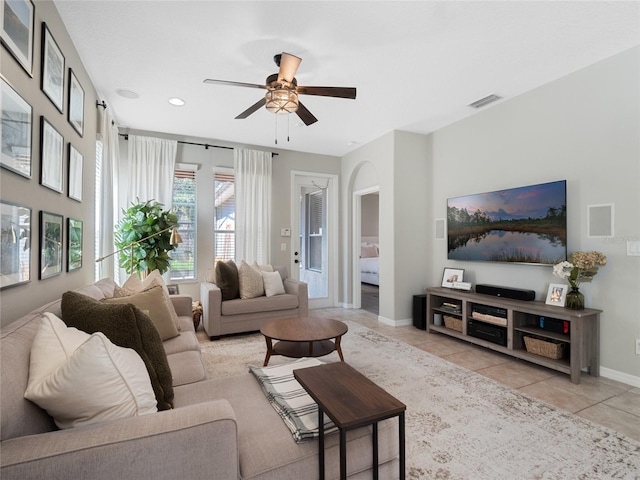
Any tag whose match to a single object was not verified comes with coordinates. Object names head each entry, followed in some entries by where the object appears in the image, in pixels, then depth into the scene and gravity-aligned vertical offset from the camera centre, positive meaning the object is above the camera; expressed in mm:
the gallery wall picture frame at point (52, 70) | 1824 +1073
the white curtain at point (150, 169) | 4348 +1040
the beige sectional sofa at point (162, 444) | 854 -606
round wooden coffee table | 2621 -771
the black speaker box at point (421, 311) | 4270 -907
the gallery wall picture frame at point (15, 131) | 1352 +513
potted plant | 3803 +54
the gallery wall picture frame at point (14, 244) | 1368 -12
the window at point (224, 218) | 4938 +402
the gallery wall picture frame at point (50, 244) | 1792 -14
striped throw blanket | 1248 -726
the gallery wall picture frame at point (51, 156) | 1773 +521
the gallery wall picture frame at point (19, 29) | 1387 +1007
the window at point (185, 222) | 4699 +310
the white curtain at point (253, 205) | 4938 +615
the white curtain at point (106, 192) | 3213 +535
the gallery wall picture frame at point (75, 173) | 2275 +528
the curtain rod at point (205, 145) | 4734 +1507
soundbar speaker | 3158 -498
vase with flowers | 2686 -221
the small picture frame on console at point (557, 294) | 2926 -462
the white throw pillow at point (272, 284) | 4188 -545
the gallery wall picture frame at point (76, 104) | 2320 +1084
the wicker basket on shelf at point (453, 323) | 3787 -963
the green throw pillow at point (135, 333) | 1317 -390
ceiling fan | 2420 +1229
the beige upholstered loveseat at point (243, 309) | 3773 -828
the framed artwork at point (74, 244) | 2262 -15
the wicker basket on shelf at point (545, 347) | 2832 -944
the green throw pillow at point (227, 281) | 3963 -479
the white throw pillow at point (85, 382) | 987 -457
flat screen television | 3047 +221
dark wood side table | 1108 -607
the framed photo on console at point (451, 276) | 4027 -413
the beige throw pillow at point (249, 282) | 4043 -501
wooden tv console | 2652 -807
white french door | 5672 +123
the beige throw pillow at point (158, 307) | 2213 -466
